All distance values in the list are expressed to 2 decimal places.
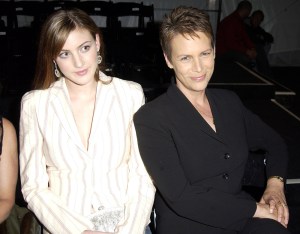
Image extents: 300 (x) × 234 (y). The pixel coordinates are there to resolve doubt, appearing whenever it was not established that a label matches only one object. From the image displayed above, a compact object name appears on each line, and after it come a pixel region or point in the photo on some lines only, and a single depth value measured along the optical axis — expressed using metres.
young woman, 1.41
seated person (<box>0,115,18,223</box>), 1.40
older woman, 1.37
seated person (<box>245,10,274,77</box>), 6.43
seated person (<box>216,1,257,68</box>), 5.72
